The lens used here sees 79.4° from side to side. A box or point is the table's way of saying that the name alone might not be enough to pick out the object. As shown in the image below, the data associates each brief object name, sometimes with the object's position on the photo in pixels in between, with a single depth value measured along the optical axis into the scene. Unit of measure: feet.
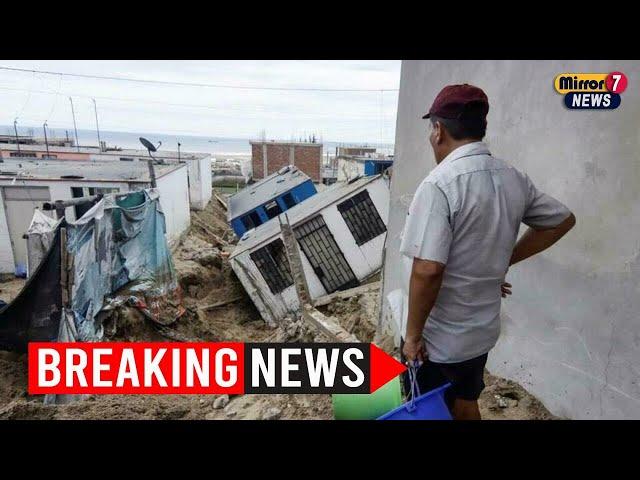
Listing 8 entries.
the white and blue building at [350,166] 80.55
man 4.71
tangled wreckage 14.93
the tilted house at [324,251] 32.83
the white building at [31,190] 32.35
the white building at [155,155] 63.93
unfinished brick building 102.63
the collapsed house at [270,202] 50.98
